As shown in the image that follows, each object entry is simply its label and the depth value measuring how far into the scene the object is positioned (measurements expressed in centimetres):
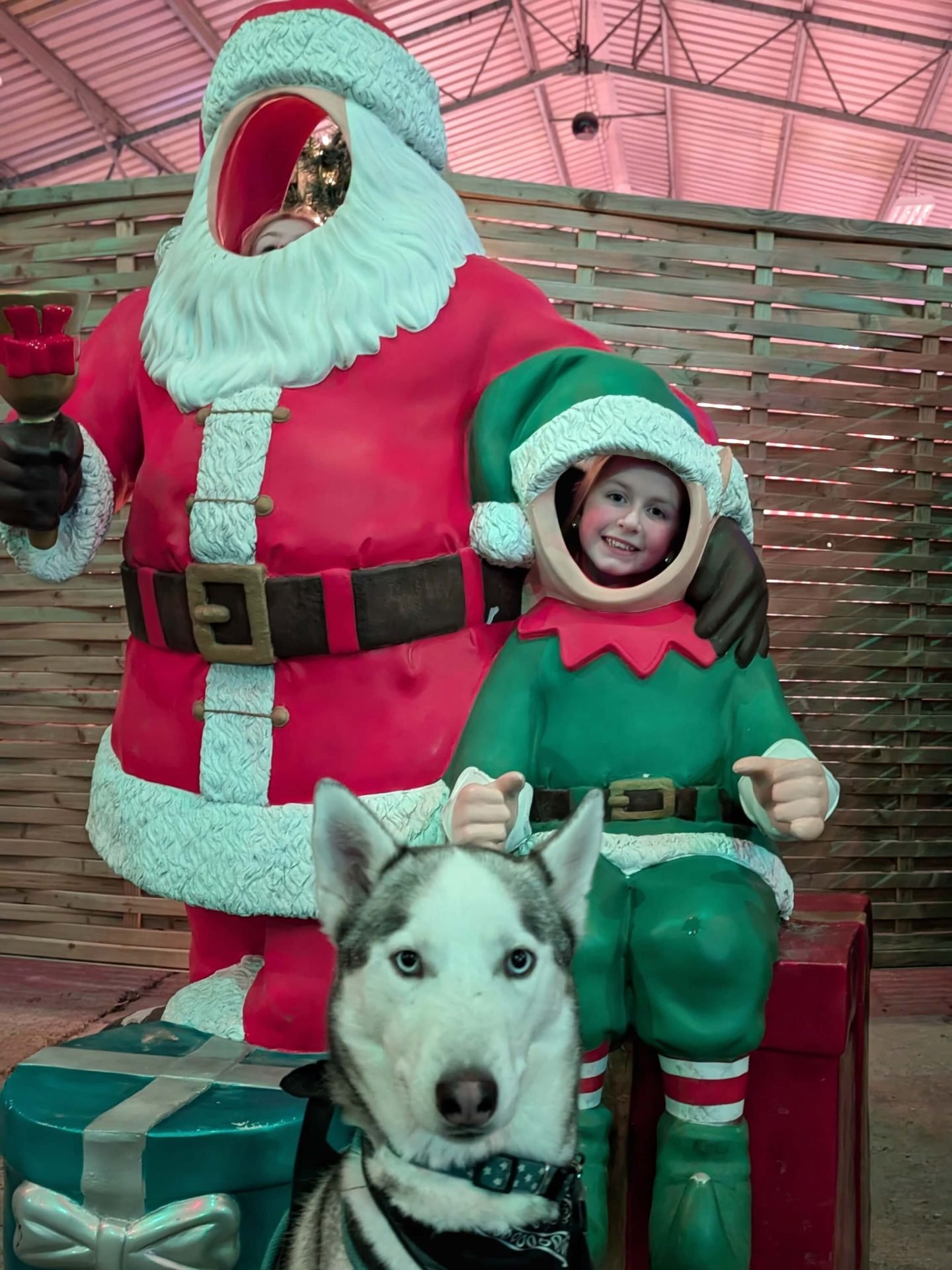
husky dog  74
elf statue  120
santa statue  142
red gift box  128
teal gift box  111
